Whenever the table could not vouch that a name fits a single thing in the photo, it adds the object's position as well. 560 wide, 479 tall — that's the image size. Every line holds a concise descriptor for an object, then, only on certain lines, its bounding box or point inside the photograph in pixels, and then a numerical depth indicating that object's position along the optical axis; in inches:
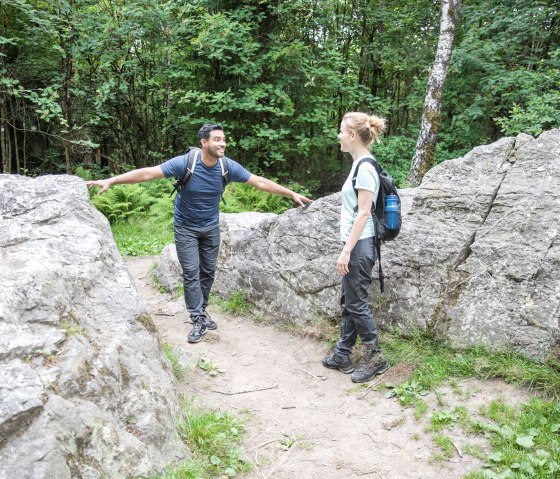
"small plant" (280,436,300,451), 154.4
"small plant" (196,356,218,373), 199.9
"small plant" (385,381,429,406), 171.2
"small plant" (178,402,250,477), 138.7
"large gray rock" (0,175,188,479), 99.9
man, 203.2
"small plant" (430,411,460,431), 156.4
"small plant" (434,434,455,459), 144.6
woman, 168.9
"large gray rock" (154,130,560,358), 177.9
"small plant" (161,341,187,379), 185.2
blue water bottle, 176.1
